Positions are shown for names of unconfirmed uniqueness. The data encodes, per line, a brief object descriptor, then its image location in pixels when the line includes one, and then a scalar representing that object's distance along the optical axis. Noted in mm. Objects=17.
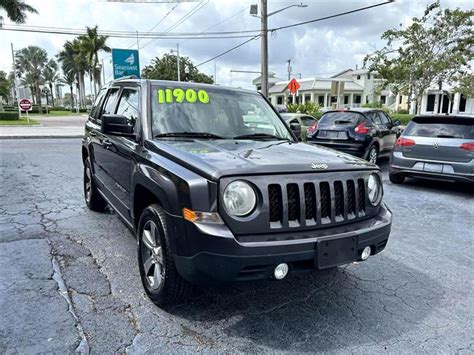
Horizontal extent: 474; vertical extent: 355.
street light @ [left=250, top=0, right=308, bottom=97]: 17828
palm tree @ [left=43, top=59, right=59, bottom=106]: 79625
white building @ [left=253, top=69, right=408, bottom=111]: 53312
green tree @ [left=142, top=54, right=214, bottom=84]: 46906
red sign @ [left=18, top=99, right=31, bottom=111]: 21542
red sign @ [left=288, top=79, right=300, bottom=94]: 17881
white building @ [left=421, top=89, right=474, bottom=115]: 39616
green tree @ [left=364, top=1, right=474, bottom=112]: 23250
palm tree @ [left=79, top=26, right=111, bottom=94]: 47209
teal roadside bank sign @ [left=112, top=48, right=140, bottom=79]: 17562
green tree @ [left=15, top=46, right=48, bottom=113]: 73875
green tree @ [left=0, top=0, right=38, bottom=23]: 30922
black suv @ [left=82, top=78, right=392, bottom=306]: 2395
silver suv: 6887
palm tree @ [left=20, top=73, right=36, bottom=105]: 76725
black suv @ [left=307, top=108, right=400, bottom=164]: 9406
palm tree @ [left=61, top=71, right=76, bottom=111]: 71650
